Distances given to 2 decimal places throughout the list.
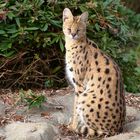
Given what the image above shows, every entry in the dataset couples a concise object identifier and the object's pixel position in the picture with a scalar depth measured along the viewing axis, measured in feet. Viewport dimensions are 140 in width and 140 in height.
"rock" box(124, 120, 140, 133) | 44.70
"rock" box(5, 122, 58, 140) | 41.66
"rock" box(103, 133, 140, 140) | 41.83
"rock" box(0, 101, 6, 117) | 45.61
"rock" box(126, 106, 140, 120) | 48.40
